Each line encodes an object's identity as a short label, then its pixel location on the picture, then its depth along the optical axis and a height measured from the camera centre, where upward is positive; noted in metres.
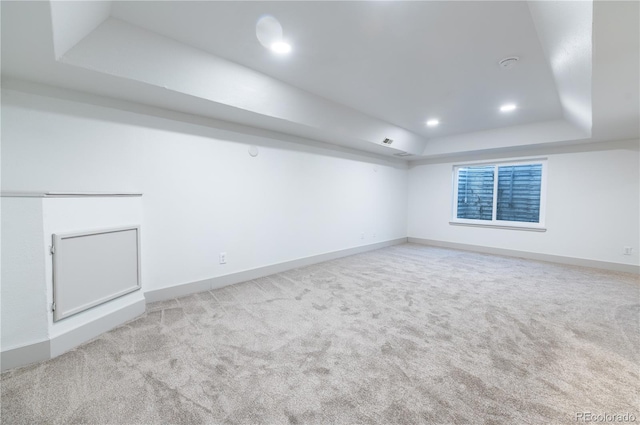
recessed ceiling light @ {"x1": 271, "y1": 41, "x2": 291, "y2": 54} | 2.33 +1.40
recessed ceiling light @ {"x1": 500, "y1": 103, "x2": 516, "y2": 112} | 3.77 +1.47
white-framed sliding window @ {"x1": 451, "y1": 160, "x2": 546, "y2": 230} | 5.22 +0.28
